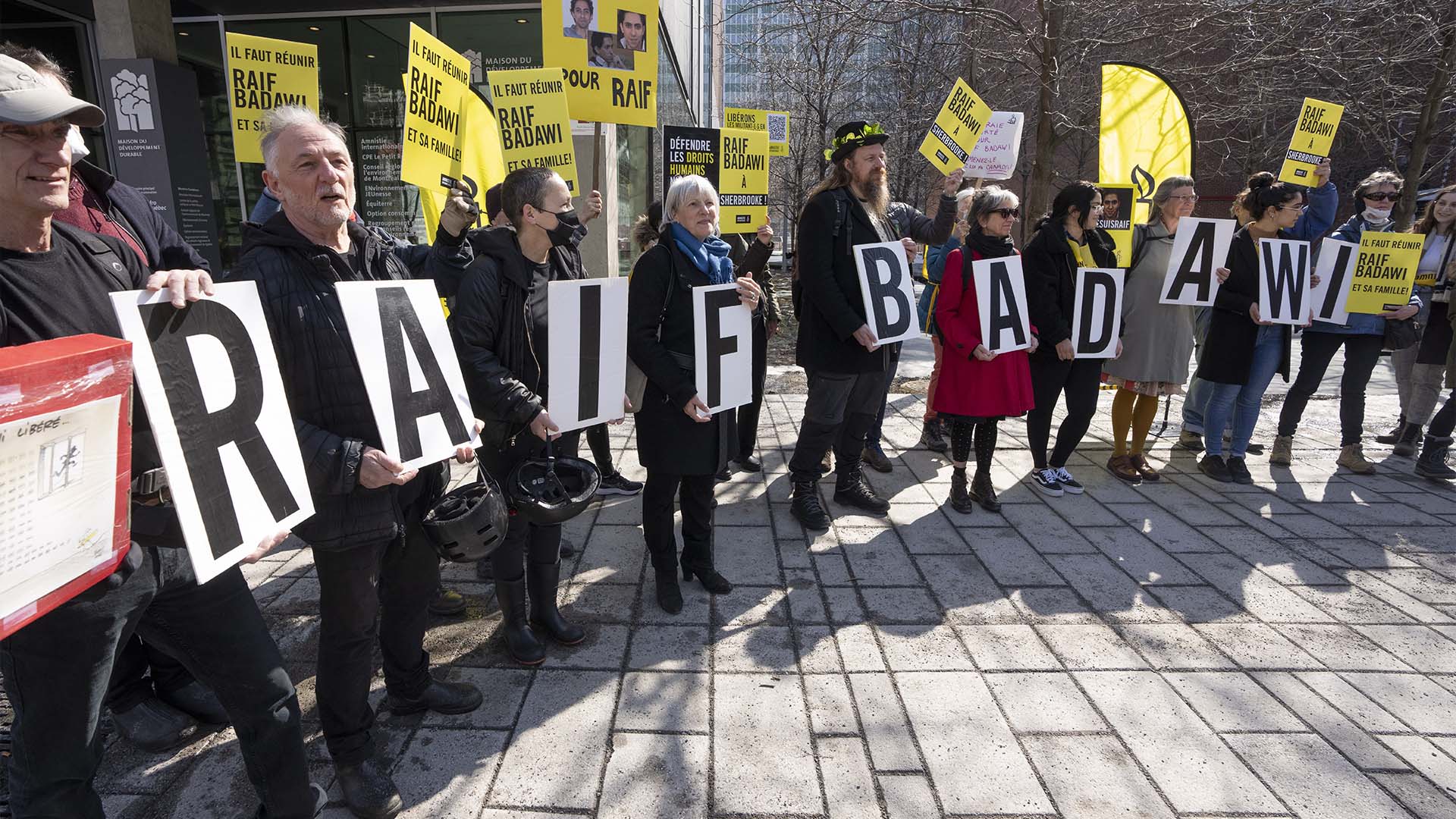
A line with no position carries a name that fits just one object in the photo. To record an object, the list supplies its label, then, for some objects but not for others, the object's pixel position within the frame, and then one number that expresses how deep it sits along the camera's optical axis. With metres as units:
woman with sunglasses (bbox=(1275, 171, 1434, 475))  5.57
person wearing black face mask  2.64
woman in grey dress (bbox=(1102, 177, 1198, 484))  5.25
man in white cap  1.49
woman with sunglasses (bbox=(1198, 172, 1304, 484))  5.18
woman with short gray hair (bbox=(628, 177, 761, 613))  3.22
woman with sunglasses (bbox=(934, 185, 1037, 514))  4.53
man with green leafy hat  4.10
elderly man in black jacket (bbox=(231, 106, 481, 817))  1.91
